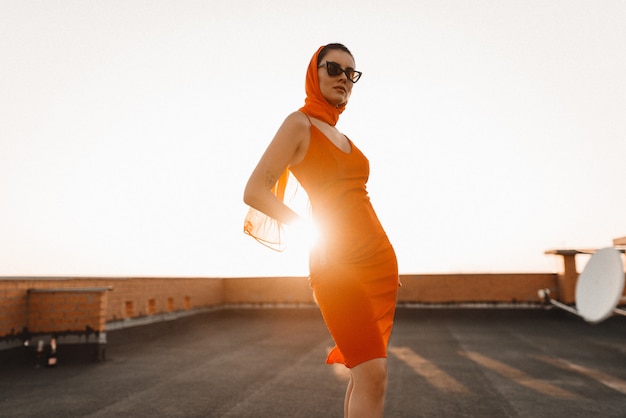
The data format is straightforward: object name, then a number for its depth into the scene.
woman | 1.37
